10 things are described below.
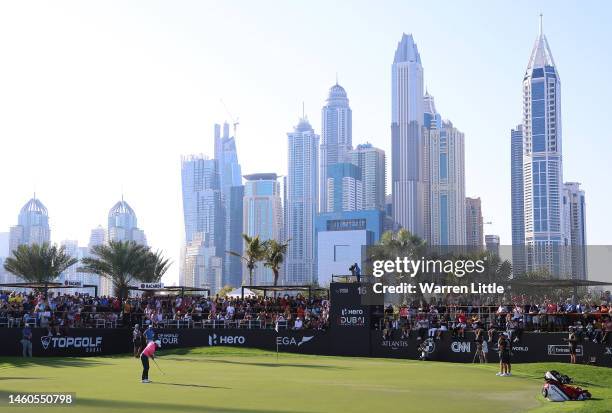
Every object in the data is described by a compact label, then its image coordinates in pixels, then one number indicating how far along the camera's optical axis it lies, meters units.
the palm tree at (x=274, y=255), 85.75
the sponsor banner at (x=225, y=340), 51.88
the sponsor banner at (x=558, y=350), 45.06
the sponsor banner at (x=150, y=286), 58.56
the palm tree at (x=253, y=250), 84.50
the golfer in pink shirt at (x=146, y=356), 28.05
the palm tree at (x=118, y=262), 88.44
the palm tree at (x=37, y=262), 91.81
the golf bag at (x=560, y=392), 25.27
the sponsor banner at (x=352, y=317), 49.81
